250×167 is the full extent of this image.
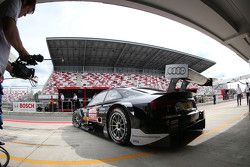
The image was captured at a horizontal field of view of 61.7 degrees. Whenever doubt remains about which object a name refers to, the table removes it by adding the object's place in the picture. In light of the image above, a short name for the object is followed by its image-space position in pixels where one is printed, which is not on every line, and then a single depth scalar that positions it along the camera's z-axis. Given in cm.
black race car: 343
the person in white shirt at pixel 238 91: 1446
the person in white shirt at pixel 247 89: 1284
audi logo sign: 473
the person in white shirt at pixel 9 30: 183
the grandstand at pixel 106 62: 3544
